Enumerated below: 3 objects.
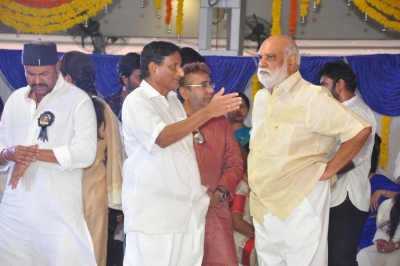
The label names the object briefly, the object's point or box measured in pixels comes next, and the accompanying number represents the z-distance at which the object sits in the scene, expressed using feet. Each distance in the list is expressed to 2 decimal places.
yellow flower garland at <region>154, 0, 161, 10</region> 33.90
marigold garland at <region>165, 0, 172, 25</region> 33.83
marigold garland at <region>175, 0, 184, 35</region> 33.55
